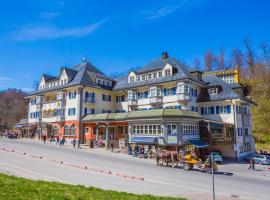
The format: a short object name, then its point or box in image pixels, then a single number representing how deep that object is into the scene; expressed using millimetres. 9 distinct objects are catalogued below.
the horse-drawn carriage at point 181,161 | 26188
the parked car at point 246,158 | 41503
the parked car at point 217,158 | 35125
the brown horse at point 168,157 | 28308
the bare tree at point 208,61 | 80938
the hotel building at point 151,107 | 37156
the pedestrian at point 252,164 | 33028
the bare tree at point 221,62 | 77438
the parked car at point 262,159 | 39094
